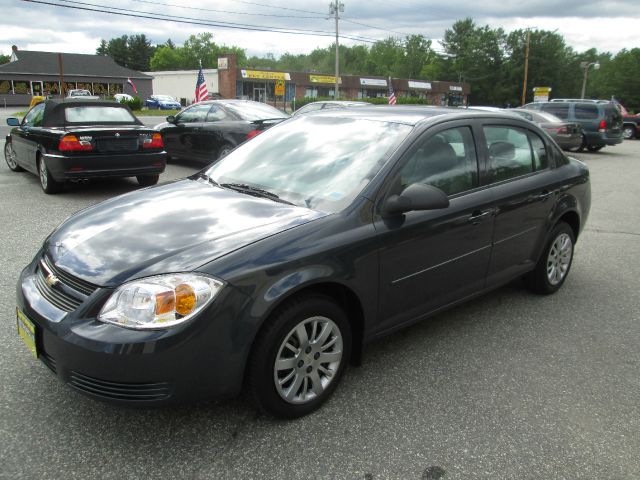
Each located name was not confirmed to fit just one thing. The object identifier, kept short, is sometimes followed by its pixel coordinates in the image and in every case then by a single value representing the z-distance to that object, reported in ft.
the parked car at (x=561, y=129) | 56.03
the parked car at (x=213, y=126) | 33.88
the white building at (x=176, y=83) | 221.46
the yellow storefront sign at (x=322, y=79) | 211.20
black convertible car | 26.25
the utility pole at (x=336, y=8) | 152.30
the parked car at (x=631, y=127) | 91.15
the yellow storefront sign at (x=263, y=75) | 193.75
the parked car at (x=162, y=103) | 173.06
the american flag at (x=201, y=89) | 65.67
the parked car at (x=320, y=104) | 53.07
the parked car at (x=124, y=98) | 146.82
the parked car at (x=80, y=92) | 96.48
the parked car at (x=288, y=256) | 7.94
